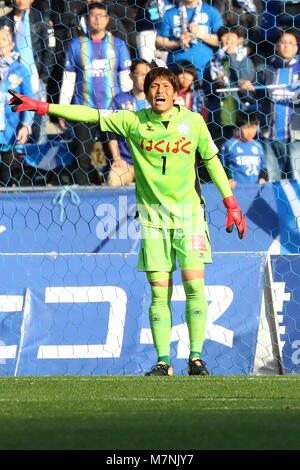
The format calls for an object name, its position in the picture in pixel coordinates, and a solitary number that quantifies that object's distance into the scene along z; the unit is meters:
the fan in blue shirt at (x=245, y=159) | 20.45
